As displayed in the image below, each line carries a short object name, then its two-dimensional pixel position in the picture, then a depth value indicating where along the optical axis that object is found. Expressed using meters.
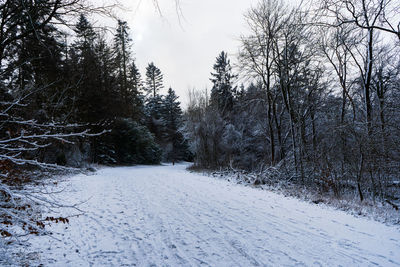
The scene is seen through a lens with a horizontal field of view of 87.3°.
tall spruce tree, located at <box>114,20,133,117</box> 27.12
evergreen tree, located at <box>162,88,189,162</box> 38.59
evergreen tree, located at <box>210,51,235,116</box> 34.78
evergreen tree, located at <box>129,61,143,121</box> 30.17
